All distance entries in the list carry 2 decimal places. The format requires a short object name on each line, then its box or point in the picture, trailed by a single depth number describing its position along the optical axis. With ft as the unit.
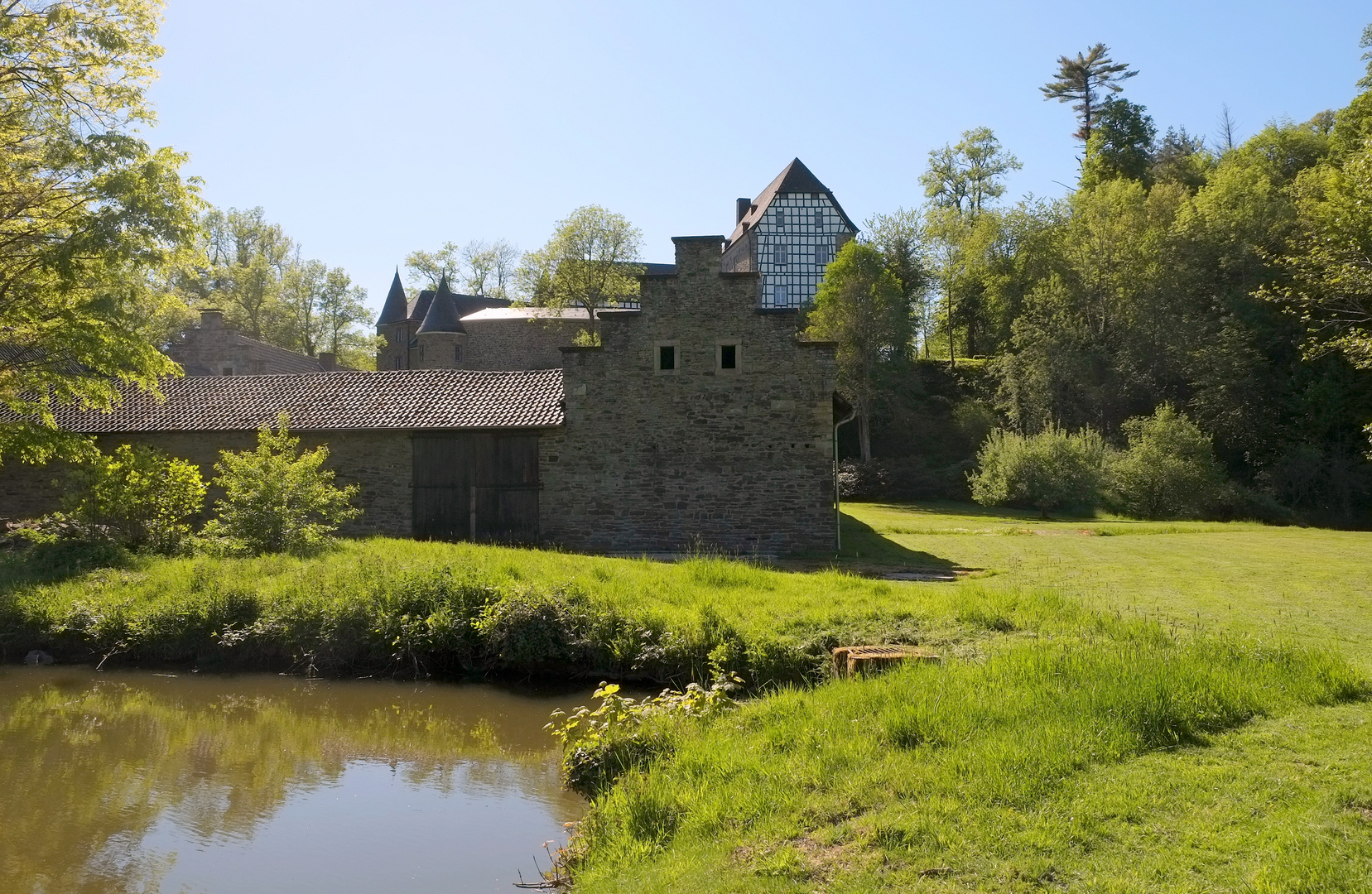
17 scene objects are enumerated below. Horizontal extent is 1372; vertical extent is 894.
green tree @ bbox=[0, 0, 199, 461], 51.34
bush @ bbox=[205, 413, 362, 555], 53.93
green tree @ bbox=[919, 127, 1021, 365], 163.12
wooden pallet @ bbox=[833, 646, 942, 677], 28.40
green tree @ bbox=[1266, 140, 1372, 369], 61.62
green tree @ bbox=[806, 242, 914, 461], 138.31
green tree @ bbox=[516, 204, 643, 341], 165.58
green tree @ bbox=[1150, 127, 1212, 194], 151.53
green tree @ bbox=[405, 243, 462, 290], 226.17
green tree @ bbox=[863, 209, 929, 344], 163.84
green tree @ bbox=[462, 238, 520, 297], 236.63
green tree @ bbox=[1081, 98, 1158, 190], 167.02
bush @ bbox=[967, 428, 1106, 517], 104.63
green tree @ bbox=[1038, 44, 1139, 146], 183.52
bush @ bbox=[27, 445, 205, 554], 54.29
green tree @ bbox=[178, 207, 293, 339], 173.17
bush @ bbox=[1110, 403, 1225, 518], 101.45
